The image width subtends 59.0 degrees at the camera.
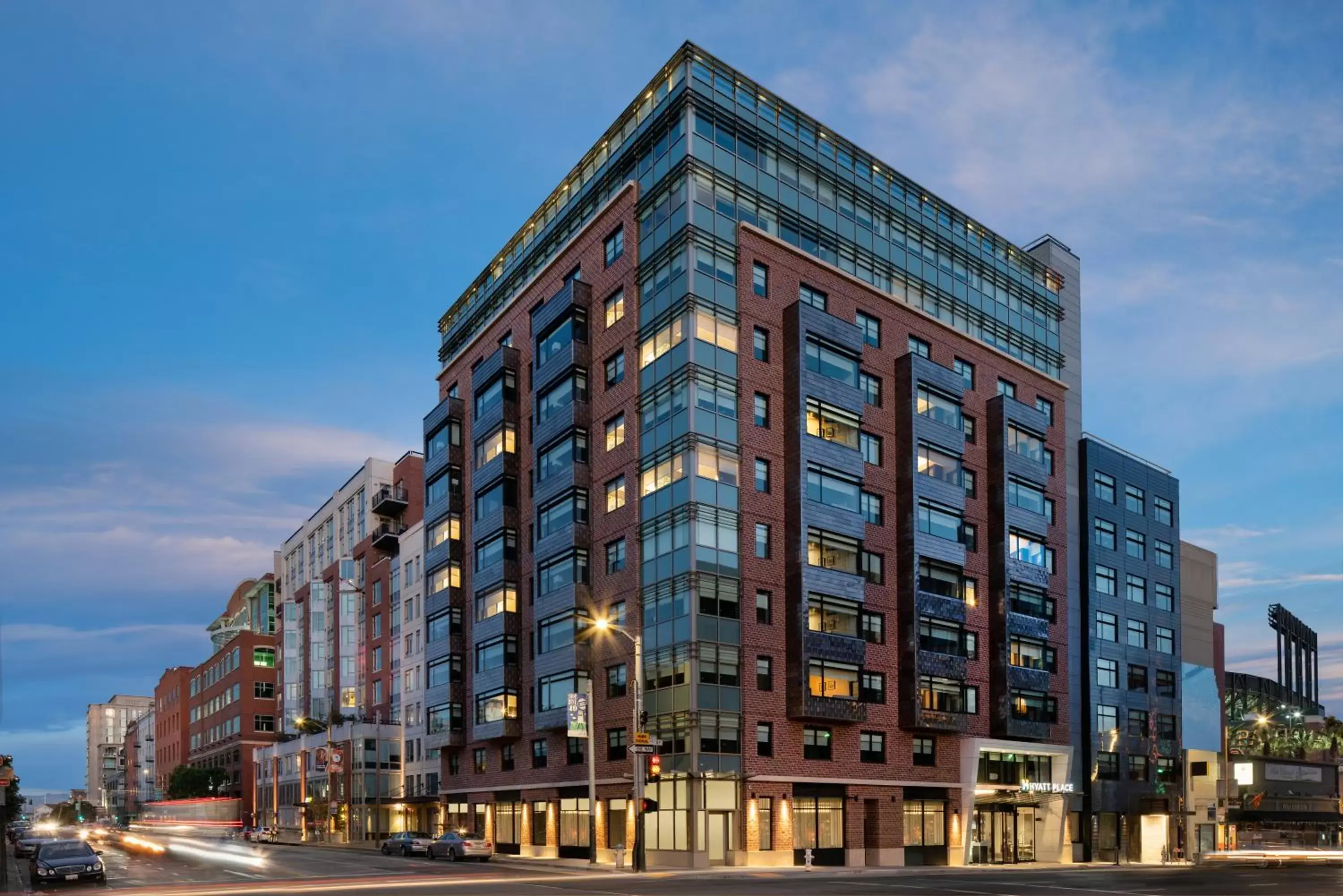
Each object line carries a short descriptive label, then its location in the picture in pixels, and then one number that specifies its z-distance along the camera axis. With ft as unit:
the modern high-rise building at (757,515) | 202.08
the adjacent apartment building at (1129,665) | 278.26
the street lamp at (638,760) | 164.22
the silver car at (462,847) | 220.02
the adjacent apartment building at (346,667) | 368.48
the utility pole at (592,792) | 171.32
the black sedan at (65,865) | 141.90
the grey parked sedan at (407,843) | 244.42
